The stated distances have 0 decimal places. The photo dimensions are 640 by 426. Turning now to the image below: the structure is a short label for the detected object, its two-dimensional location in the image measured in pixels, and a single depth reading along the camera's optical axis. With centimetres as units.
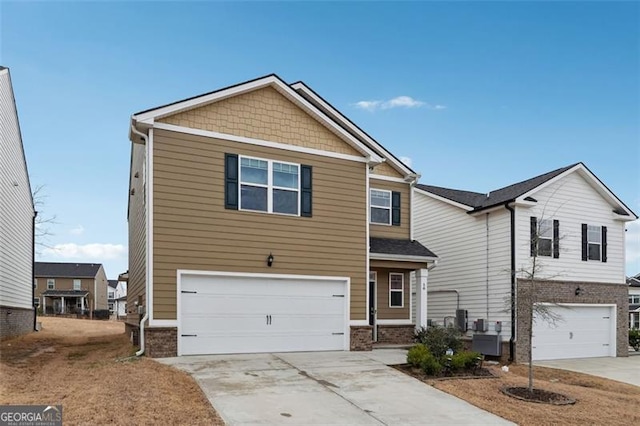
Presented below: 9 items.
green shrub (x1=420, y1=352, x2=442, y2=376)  1077
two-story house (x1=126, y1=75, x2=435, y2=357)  1188
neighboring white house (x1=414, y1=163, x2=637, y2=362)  1645
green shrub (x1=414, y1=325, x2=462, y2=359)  1150
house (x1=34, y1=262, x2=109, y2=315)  5256
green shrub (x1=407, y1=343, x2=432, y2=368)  1107
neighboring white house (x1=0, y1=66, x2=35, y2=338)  1662
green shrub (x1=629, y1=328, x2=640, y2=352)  2073
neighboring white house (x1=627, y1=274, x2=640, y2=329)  3102
